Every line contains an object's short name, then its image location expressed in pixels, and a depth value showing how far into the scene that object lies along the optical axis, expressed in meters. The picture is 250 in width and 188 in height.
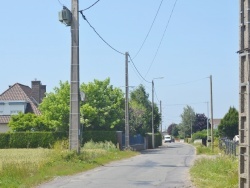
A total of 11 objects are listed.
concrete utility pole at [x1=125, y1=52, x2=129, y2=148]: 44.09
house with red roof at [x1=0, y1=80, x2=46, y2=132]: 70.90
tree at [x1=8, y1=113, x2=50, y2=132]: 55.28
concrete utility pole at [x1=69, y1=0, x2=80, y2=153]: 25.44
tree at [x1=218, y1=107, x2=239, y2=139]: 81.19
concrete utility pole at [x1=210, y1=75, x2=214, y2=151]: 53.81
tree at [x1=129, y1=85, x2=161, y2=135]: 63.37
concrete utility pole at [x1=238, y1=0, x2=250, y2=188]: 8.62
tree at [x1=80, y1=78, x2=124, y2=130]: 52.22
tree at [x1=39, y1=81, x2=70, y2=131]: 51.75
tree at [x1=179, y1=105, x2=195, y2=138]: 132.50
